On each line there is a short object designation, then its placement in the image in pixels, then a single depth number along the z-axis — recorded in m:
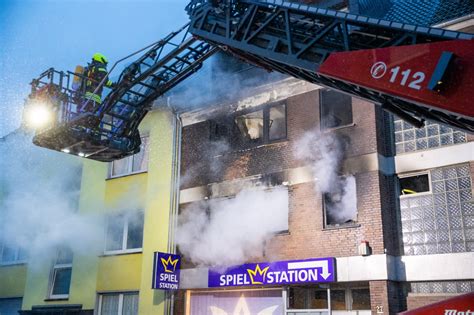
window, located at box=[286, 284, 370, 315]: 11.81
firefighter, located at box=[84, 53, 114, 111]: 11.72
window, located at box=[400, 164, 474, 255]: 11.09
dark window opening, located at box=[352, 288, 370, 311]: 11.69
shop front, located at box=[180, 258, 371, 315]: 11.95
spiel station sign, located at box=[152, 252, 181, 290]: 13.97
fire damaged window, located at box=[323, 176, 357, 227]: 12.34
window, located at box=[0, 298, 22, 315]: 19.27
